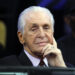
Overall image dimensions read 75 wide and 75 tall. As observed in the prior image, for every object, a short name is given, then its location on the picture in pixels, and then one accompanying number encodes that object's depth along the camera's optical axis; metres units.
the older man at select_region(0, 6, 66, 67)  5.13
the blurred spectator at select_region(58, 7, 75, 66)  5.68
